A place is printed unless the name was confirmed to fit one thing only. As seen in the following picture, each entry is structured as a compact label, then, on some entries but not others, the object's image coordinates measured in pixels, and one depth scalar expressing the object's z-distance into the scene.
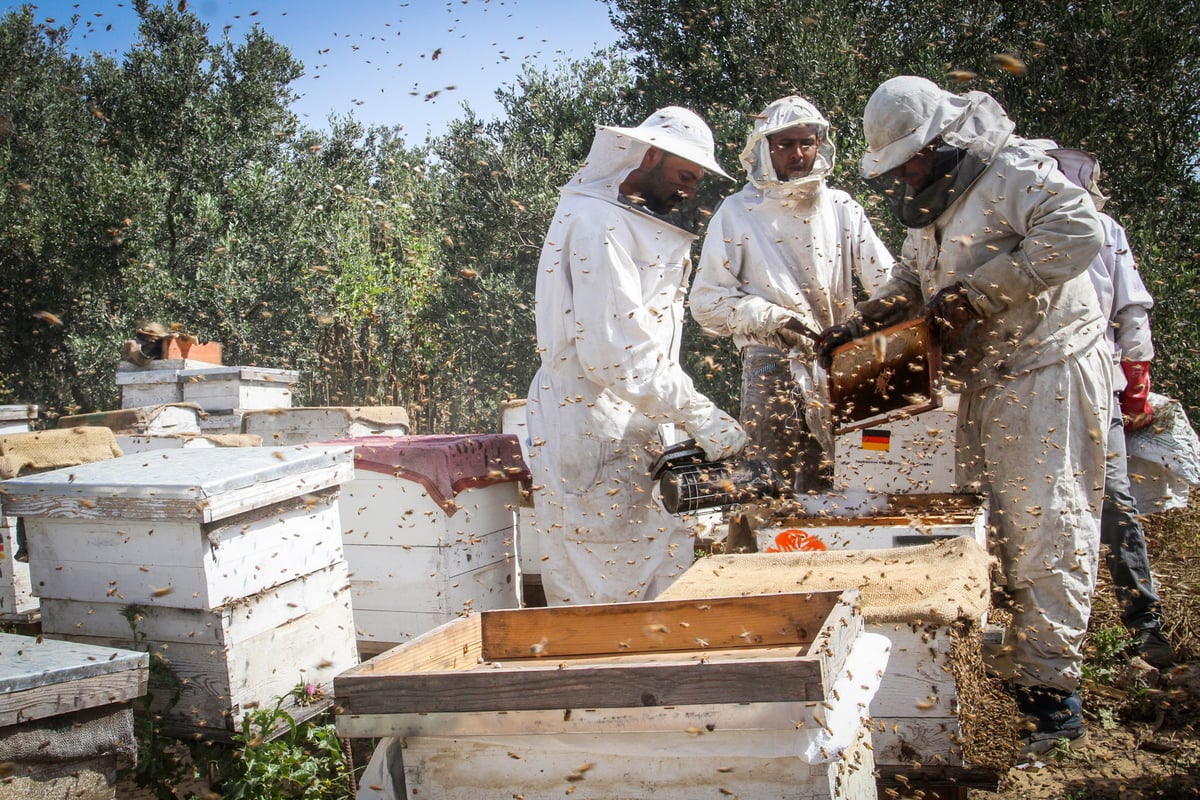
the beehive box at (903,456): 3.96
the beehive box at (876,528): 2.88
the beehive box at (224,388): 7.82
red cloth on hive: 3.44
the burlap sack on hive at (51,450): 4.38
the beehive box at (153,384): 7.95
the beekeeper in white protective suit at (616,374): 3.33
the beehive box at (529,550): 4.39
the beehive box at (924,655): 2.21
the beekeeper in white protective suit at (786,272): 3.99
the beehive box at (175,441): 5.16
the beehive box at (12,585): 4.27
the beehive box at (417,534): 3.47
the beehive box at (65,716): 2.08
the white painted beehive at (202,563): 2.67
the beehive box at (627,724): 1.45
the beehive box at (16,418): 6.71
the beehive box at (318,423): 7.00
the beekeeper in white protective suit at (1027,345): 2.99
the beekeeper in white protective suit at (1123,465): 3.67
